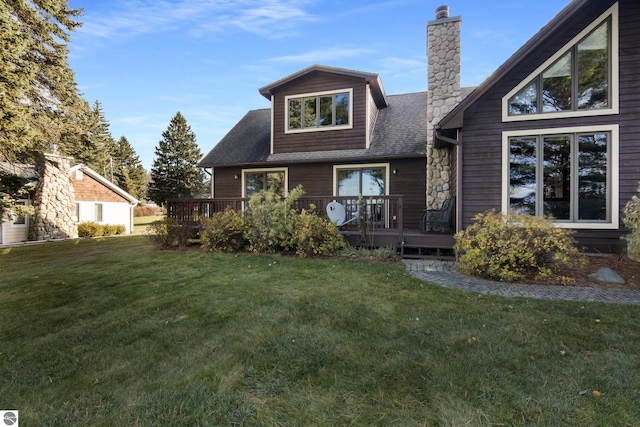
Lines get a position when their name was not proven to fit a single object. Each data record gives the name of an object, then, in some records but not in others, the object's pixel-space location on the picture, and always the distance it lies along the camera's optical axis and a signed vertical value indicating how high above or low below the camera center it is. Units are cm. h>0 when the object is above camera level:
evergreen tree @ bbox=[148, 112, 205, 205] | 2781 +438
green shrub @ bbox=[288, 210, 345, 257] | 707 -61
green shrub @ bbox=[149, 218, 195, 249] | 881 -66
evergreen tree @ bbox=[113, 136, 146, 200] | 3511 +502
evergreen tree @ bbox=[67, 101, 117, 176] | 2872 +695
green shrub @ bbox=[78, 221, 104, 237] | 1516 -94
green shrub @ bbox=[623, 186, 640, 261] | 510 -21
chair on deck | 749 -15
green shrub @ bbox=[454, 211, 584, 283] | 508 -67
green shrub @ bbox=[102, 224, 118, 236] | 1605 -104
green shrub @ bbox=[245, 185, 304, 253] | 747 -28
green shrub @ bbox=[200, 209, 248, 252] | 793 -58
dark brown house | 591 +186
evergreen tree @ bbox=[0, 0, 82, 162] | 642 +381
